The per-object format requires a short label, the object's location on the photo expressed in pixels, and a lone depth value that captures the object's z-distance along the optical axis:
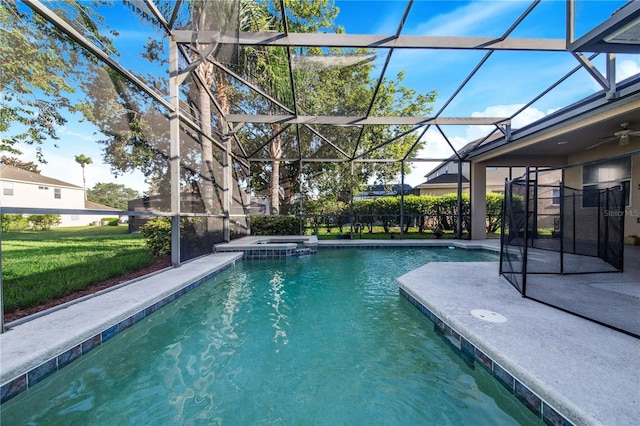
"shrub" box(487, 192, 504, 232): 12.89
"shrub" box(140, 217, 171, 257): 5.75
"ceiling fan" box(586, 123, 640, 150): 5.80
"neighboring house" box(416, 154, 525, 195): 18.36
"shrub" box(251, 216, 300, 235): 12.12
